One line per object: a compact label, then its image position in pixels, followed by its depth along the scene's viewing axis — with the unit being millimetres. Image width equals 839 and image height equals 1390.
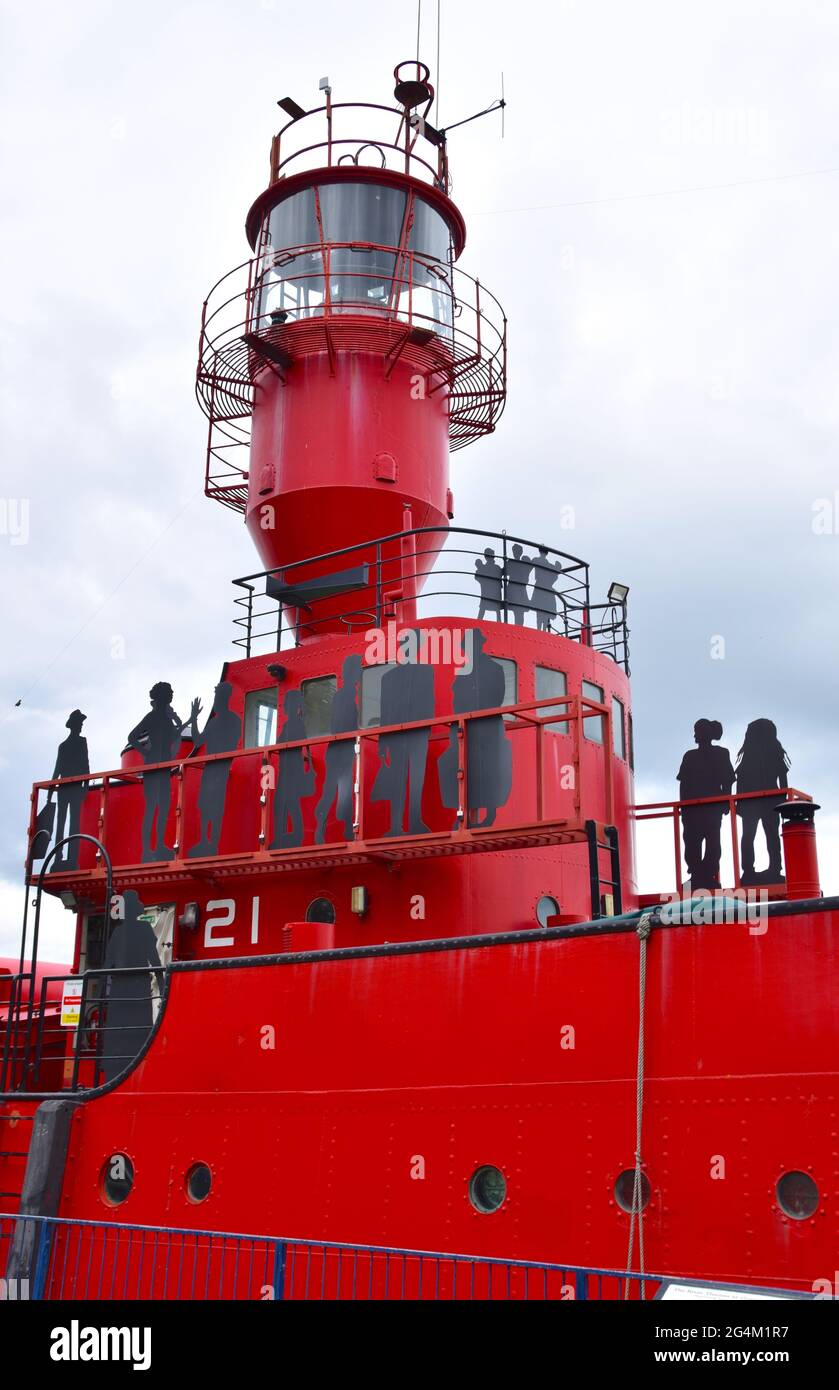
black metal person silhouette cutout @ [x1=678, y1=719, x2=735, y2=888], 15562
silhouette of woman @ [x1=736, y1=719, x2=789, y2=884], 15094
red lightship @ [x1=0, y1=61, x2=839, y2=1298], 8945
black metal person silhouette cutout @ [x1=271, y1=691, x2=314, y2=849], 13000
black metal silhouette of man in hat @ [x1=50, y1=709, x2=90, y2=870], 15016
